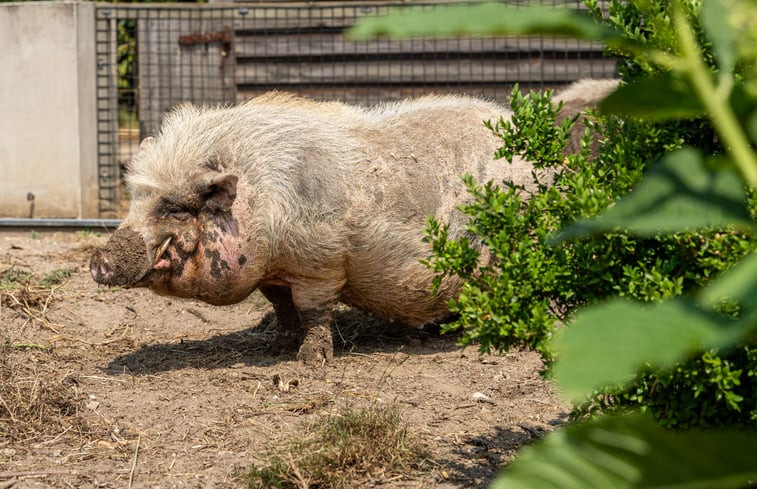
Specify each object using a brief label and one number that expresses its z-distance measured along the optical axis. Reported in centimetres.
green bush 272
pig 509
